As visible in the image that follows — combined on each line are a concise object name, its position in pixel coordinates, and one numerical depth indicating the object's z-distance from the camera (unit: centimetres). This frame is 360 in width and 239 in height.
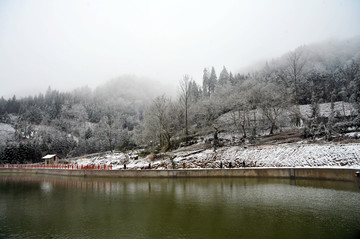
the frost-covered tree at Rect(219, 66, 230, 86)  9729
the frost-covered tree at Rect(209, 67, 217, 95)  10257
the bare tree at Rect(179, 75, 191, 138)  5339
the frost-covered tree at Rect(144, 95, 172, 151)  4828
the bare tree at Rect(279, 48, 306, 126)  6799
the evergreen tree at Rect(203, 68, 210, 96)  10509
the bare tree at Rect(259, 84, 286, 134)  4277
